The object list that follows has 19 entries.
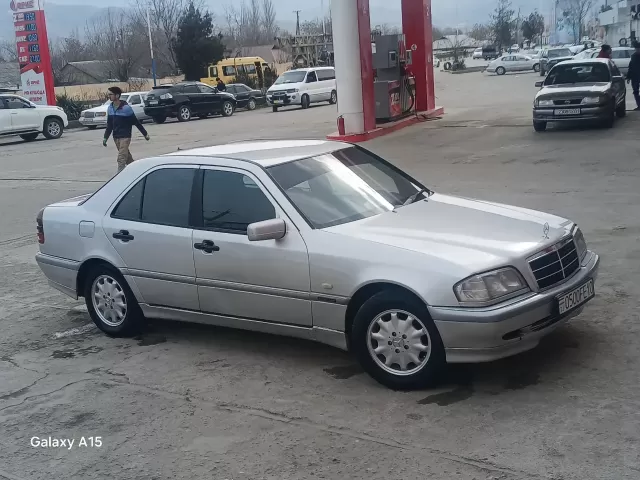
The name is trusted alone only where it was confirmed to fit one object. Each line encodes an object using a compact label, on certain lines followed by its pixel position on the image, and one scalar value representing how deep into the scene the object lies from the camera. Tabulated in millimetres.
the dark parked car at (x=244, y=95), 39938
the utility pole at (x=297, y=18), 79188
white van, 35844
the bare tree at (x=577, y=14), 101562
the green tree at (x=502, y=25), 91250
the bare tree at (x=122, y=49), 62156
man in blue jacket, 14992
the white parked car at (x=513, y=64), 56219
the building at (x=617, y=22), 68819
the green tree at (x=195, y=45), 53219
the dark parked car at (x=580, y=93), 17531
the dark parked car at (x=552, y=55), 50531
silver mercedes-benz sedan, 4809
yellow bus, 49219
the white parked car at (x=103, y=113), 34000
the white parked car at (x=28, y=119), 28219
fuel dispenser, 22052
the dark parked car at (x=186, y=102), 33906
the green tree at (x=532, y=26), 98625
